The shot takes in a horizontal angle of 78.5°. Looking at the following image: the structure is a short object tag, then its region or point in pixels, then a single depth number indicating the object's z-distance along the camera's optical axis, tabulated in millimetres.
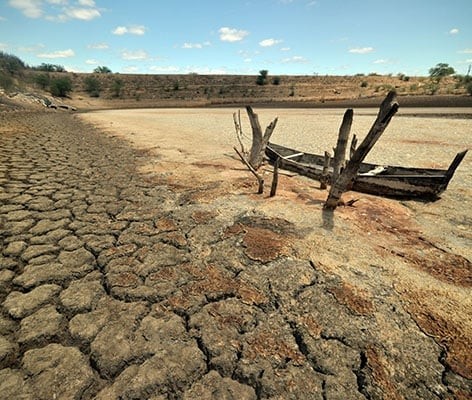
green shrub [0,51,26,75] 41716
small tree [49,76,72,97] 36625
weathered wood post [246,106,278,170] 7605
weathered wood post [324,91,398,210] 3652
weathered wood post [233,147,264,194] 5383
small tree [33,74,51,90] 38125
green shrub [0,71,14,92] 29672
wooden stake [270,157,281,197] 5169
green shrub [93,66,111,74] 65250
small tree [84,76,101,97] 41622
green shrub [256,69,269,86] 49531
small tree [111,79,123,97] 41906
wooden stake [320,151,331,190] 5918
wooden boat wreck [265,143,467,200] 5160
